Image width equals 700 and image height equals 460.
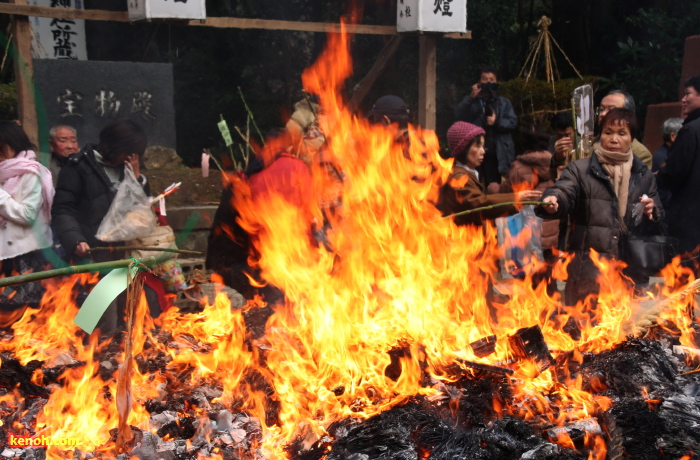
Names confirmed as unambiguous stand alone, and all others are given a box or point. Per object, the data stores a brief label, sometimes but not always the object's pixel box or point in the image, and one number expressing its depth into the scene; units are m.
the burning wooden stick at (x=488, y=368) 3.60
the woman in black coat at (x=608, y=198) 5.41
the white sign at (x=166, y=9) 7.38
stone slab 8.77
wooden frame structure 7.22
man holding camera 9.04
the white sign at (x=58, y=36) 11.44
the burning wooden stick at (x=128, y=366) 2.64
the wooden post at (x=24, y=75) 7.24
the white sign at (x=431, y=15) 8.30
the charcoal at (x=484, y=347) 3.89
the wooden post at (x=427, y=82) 8.91
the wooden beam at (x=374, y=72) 9.04
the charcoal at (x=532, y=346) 3.84
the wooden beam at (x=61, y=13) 6.93
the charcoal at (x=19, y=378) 3.82
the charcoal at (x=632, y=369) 3.78
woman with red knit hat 5.61
